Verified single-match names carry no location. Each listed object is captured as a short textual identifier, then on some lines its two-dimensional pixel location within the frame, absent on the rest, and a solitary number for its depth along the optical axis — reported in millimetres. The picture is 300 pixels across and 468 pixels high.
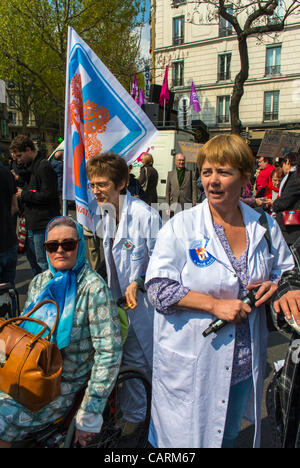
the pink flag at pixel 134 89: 18156
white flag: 3100
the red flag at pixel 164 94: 17656
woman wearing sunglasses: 1784
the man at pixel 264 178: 7960
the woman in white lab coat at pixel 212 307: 1594
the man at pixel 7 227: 4016
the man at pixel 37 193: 4598
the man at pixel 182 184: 8289
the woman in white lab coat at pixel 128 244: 2488
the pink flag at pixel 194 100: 21625
